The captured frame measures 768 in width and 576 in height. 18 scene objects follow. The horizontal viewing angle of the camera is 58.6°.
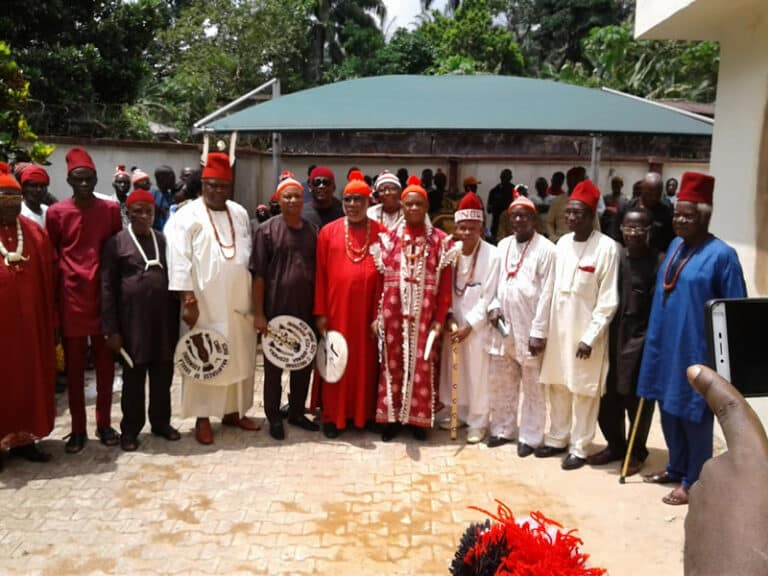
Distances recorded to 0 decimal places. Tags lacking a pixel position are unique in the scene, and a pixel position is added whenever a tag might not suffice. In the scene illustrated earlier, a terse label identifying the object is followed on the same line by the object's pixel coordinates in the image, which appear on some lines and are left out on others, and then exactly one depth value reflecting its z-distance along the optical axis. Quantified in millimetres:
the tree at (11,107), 5383
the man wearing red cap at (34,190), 5309
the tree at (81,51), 12109
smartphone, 1358
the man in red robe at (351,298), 5090
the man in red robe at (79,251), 4629
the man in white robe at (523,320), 4805
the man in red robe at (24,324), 4293
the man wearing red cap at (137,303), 4656
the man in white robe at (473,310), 5070
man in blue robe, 3883
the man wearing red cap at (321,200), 6084
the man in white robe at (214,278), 4820
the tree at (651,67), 20938
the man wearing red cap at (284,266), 5031
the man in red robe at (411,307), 5035
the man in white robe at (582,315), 4484
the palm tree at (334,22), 32531
